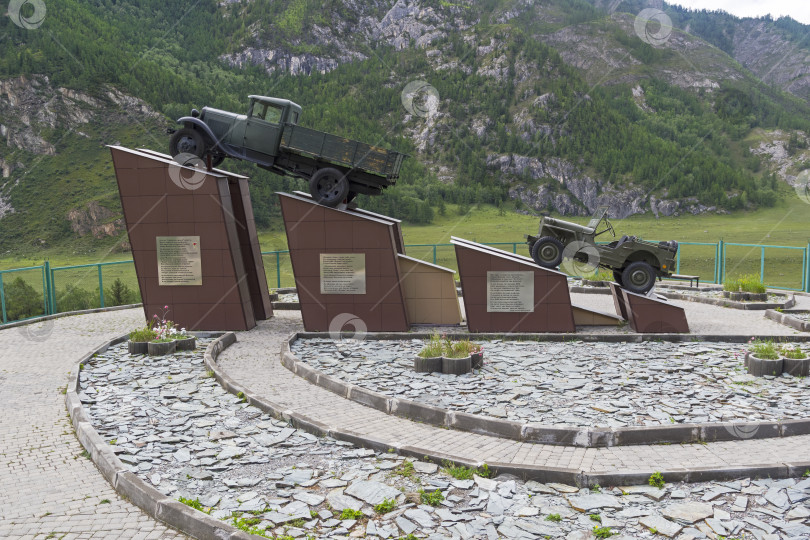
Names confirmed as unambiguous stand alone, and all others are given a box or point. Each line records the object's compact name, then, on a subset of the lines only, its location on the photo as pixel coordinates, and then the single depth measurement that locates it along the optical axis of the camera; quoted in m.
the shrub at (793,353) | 11.75
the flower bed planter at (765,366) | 11.52
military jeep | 16.91
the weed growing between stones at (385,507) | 6.33
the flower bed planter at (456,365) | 11.87
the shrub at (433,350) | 12.15
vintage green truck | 16.73
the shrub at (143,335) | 14.52
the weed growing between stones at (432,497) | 6.50
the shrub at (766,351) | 11.71
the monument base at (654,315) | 15.95
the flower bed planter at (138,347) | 14.33
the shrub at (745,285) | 22.53
